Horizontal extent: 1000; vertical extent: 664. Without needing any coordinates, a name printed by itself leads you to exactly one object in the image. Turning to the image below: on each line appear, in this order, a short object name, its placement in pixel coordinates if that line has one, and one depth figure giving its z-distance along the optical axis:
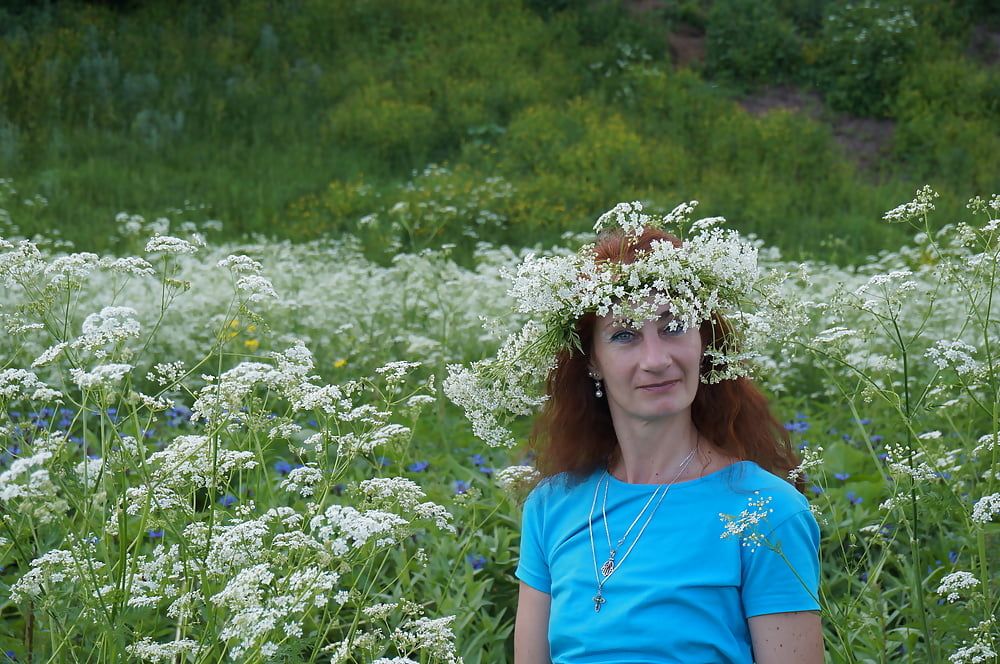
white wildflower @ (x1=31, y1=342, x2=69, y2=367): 2.53
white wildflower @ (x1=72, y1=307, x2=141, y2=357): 2.55
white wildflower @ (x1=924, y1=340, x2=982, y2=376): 2.69
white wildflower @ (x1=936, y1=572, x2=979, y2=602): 2.50
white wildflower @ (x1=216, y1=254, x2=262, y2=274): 3.12
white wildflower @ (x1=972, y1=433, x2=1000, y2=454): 2.84
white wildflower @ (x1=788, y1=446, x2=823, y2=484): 2.67
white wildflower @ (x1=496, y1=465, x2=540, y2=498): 3.16
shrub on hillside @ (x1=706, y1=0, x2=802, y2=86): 16.33
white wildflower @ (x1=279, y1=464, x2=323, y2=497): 2.72
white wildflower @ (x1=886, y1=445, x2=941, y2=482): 2.60
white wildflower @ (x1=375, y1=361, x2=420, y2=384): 2.90
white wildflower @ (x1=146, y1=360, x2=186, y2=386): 2.81
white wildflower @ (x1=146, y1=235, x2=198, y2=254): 3.06
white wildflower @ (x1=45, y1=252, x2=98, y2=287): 3.09
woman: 2.55
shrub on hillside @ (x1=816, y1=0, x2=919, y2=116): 15.52
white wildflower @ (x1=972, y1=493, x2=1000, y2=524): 2.41
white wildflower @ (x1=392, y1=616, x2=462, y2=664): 2.44
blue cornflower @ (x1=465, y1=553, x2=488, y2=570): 4.12
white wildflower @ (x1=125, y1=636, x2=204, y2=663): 2.42
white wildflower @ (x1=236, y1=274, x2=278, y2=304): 2.91
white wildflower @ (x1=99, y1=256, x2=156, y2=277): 3.16
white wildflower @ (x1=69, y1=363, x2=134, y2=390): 2.24
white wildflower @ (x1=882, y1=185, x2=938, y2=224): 3.04
